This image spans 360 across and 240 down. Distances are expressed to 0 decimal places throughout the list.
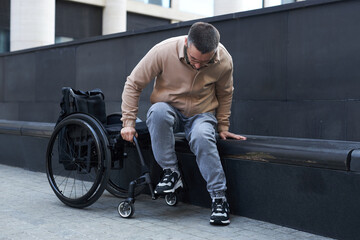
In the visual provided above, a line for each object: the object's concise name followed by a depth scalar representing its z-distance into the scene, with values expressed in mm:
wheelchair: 3848
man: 3654
